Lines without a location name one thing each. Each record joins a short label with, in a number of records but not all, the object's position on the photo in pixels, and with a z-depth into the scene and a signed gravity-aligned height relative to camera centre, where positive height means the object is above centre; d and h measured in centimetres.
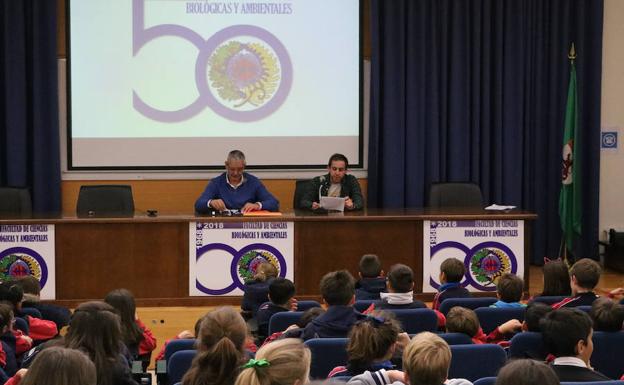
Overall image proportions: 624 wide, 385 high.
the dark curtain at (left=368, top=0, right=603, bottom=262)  949 +57
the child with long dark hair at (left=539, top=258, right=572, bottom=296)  536 -73
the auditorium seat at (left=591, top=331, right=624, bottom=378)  425 -89
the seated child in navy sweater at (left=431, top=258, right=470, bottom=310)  573 -81
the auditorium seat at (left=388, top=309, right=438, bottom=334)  486 -87
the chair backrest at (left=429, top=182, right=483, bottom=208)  861 -41
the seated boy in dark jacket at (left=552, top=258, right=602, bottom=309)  501 -71
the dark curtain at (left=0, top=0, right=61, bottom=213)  906 +50
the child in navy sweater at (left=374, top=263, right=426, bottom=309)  523 -80
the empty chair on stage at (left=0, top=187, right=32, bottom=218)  834 -45
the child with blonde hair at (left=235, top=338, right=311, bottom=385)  262 -61
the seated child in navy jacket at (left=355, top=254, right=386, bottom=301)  601 -83
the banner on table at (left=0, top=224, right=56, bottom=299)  729 -81
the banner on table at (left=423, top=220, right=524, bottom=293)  768 -80
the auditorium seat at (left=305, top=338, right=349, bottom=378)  408 -88
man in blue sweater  813 -35
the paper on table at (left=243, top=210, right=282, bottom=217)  758 -52
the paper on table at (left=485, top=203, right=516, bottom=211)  791 -49
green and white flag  959 -19
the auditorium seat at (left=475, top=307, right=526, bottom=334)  488 -85
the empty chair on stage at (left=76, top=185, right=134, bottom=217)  817 -43
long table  746 -80
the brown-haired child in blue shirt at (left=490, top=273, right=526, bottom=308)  521 -77
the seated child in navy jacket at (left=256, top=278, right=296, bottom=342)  528 -86
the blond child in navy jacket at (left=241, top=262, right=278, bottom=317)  587 -89
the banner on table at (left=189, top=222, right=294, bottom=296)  748 -82
